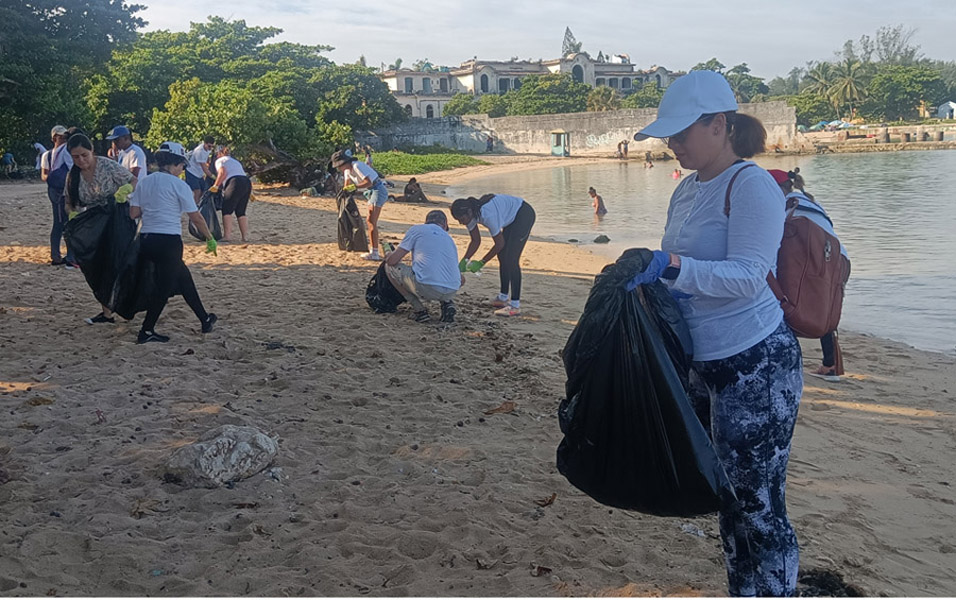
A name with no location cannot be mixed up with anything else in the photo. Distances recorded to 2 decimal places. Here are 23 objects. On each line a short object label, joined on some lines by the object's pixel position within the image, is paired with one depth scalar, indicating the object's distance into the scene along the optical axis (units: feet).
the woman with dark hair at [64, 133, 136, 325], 21.08
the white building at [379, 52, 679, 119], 258.78
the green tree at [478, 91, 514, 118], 215.31
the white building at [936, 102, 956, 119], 227.40
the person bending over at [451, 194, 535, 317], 24.58
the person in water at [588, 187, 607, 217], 62.90
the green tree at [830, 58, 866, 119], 240.32
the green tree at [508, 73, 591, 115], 210.38
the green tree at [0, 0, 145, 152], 62.75
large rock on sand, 12.44
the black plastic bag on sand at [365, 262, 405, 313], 24.82
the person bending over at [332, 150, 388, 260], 34.53
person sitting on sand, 70.72
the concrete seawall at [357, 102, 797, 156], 171.63
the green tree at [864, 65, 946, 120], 223.51
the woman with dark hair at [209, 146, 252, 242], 37.53
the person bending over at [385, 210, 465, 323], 23.68
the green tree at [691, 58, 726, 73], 285.00
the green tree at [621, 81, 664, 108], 222.28
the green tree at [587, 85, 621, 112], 210.38
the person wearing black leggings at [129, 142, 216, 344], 19.88
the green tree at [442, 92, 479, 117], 223.10
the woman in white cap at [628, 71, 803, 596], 7.59
